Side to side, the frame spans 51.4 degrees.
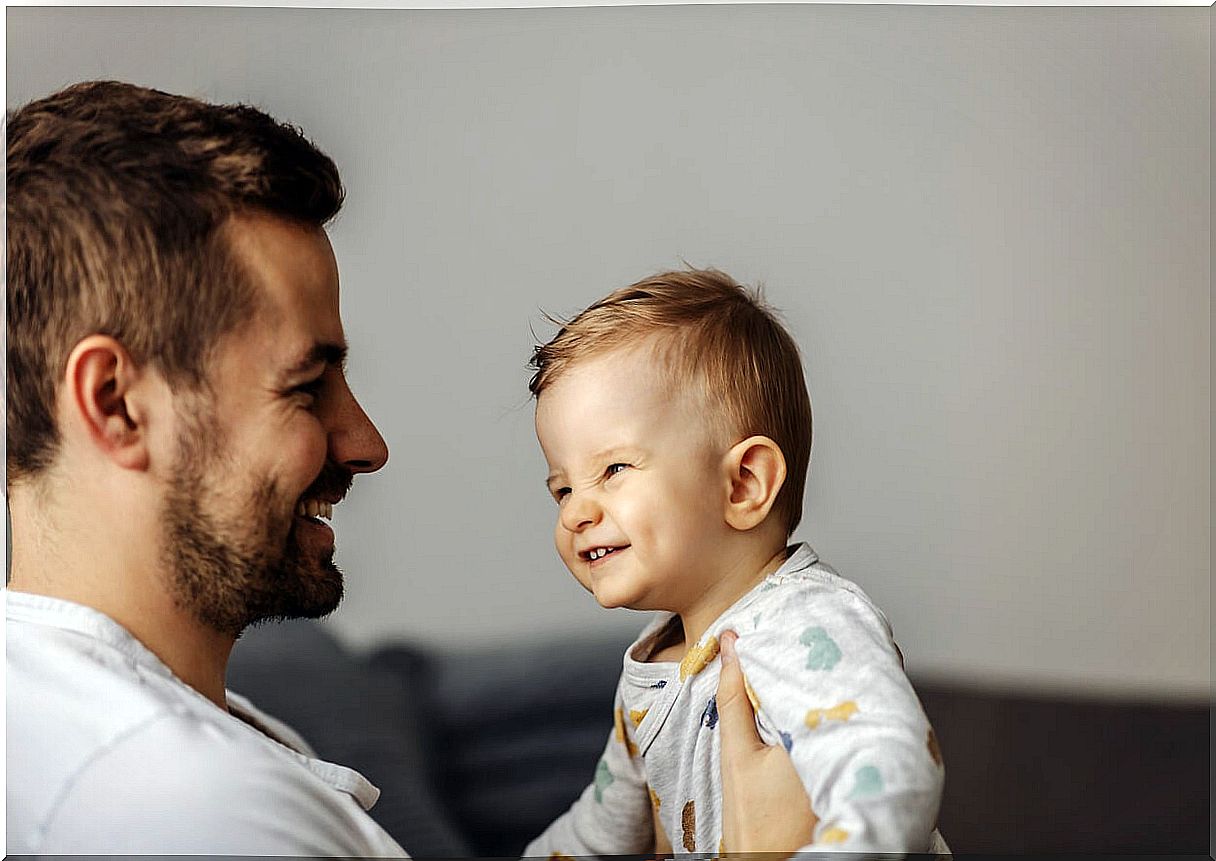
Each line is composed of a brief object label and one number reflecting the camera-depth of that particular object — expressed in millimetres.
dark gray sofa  1777
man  1232
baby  1552
